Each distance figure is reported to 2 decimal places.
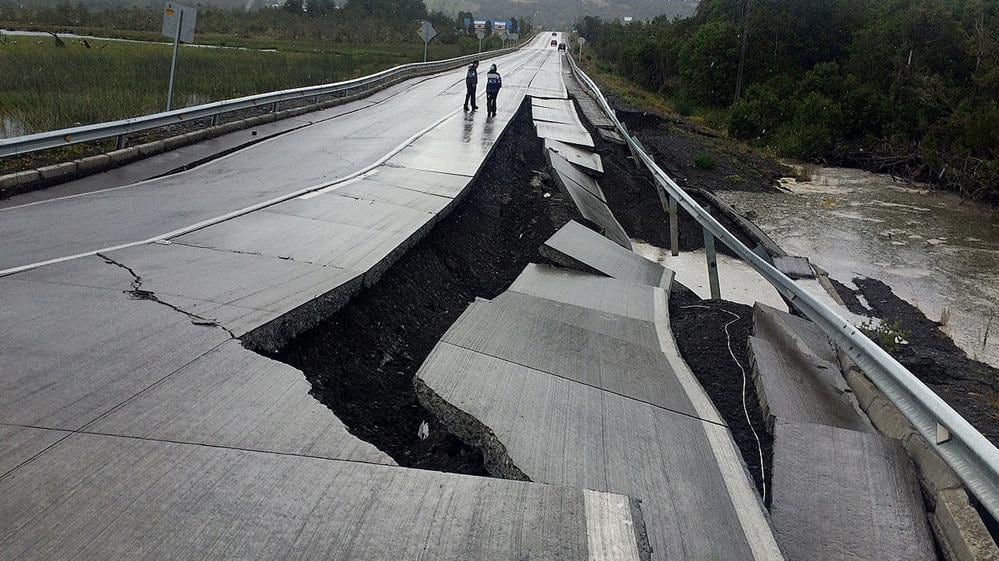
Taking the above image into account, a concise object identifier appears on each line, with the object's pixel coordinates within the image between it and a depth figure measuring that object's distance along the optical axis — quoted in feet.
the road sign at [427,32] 121.70
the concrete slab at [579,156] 56.24
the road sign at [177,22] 45.85
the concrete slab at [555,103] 92.94
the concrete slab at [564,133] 65.16
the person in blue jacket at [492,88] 67.31
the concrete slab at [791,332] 21.49
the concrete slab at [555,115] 78.84
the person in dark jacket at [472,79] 71.87
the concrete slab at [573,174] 48.29
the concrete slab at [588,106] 80.77
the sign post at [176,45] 46.11
